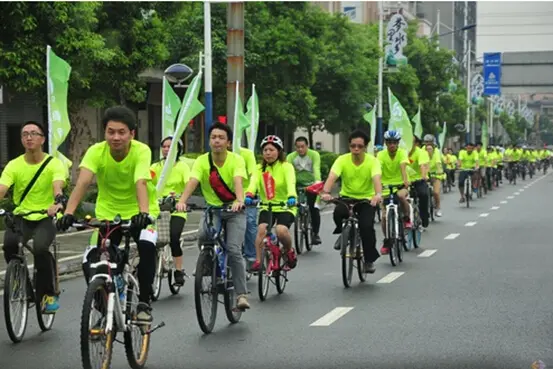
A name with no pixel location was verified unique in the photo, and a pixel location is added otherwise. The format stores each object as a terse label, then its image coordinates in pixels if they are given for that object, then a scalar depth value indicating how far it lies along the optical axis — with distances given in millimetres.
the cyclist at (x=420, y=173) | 19238
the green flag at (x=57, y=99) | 17172
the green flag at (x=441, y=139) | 46659
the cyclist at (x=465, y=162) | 30866
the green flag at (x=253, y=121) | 24578
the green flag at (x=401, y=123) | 27219
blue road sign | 84688
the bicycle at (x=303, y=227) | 17766
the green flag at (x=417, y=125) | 38066
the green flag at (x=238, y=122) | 22438
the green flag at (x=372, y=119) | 33312
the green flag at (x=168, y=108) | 20828
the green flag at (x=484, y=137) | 59922
